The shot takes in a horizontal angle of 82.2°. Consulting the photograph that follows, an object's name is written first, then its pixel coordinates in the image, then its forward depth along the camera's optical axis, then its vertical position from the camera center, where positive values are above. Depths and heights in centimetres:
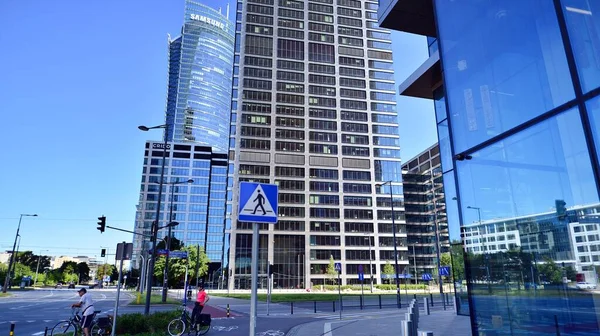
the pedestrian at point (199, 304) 1370 -160
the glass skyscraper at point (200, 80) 16300 +9027
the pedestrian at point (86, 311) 1139 -152
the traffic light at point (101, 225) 1702 +186
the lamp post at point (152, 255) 1792 +44
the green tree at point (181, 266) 7450 -59
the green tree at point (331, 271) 7588 -190
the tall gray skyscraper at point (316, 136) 7988 +3111
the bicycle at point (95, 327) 1207 -222
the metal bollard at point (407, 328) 702 -131
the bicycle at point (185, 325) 1288 -231
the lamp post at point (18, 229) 5050 +517
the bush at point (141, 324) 1295 -225
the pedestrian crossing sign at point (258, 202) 466 +81
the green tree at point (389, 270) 7868 -181
